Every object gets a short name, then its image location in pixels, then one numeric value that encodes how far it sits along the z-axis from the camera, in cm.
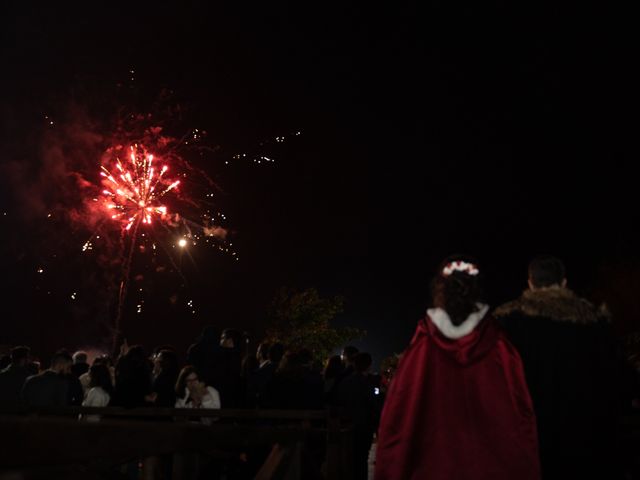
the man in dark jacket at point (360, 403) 890
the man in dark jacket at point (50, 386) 838
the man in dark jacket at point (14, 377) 900
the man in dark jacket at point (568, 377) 429
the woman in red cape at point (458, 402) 420
